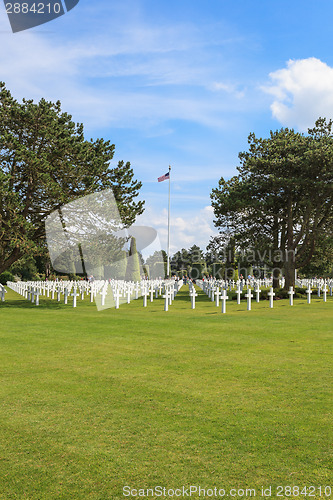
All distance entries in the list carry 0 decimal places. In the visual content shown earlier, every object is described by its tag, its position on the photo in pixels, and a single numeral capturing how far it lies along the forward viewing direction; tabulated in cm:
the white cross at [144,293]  2368
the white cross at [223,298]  1954
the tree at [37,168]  2339
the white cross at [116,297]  2211
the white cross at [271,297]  2299
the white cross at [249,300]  2141
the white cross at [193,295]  2208
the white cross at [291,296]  2479
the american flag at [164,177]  5428
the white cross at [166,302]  2078
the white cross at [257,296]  2855
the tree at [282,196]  3173
